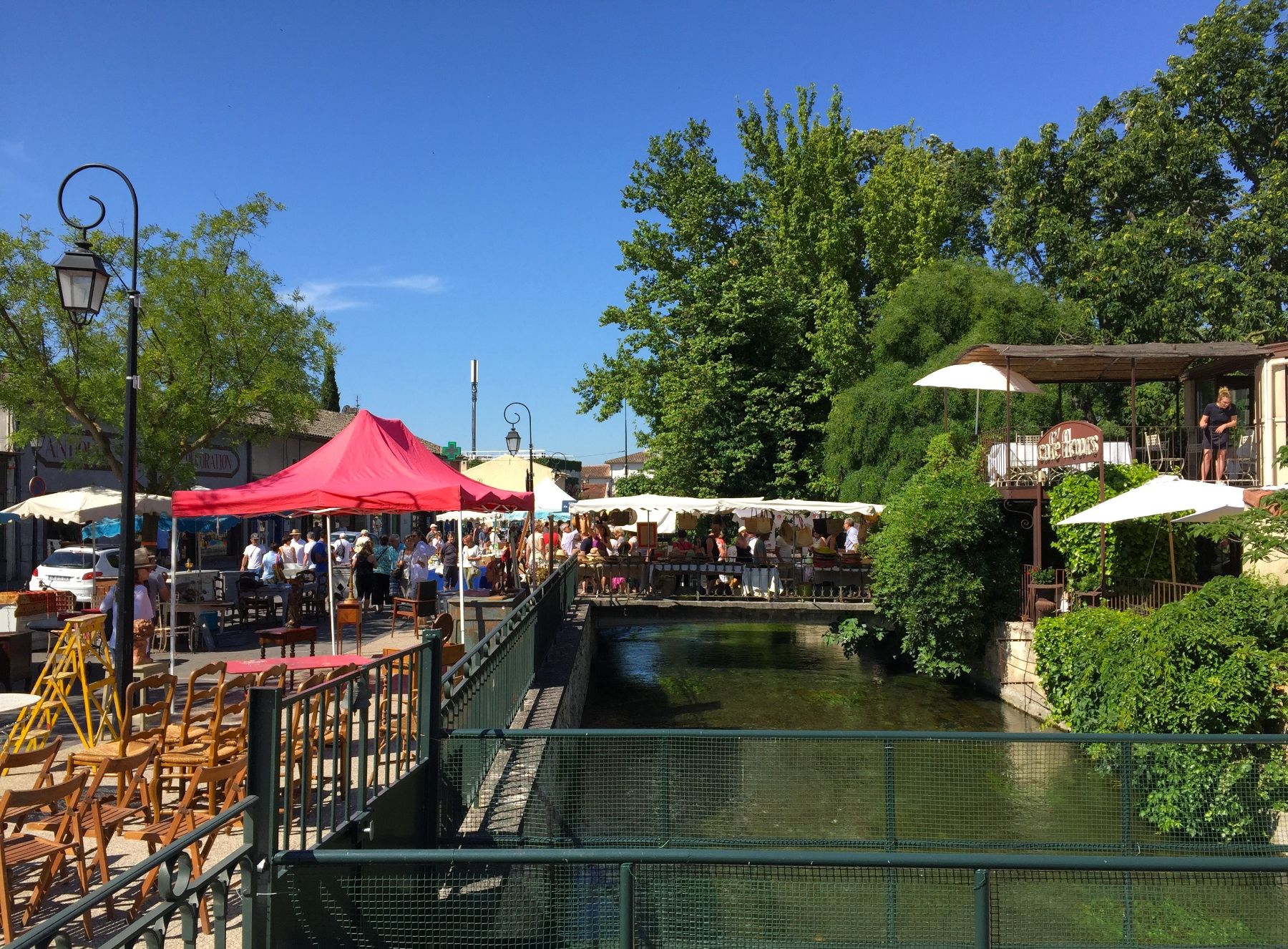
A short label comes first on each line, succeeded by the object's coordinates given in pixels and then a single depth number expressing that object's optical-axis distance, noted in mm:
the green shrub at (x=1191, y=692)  7270
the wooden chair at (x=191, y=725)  6855
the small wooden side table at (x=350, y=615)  13070
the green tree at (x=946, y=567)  18453
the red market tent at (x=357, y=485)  10414
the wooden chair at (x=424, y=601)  15344
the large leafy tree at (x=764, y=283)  29797
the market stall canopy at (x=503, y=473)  18547
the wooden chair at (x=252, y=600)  17375
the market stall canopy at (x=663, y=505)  22312
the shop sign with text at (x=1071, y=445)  16359
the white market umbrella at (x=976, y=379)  19516
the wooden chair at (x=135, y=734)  6309
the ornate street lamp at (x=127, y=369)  9219
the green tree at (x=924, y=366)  25328
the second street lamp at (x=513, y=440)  24922
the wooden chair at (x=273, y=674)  7633
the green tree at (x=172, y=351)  18906
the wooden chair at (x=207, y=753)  6156
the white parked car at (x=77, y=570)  18641
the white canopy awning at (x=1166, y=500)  12834
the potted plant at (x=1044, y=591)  17359
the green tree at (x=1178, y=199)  24188
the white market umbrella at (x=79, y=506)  15695
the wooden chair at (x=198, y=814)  5312
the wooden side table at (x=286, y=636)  10996
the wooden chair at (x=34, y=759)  5137
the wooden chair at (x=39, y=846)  4527
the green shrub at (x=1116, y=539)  16344
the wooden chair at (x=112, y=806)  5199
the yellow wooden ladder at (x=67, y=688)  7973
